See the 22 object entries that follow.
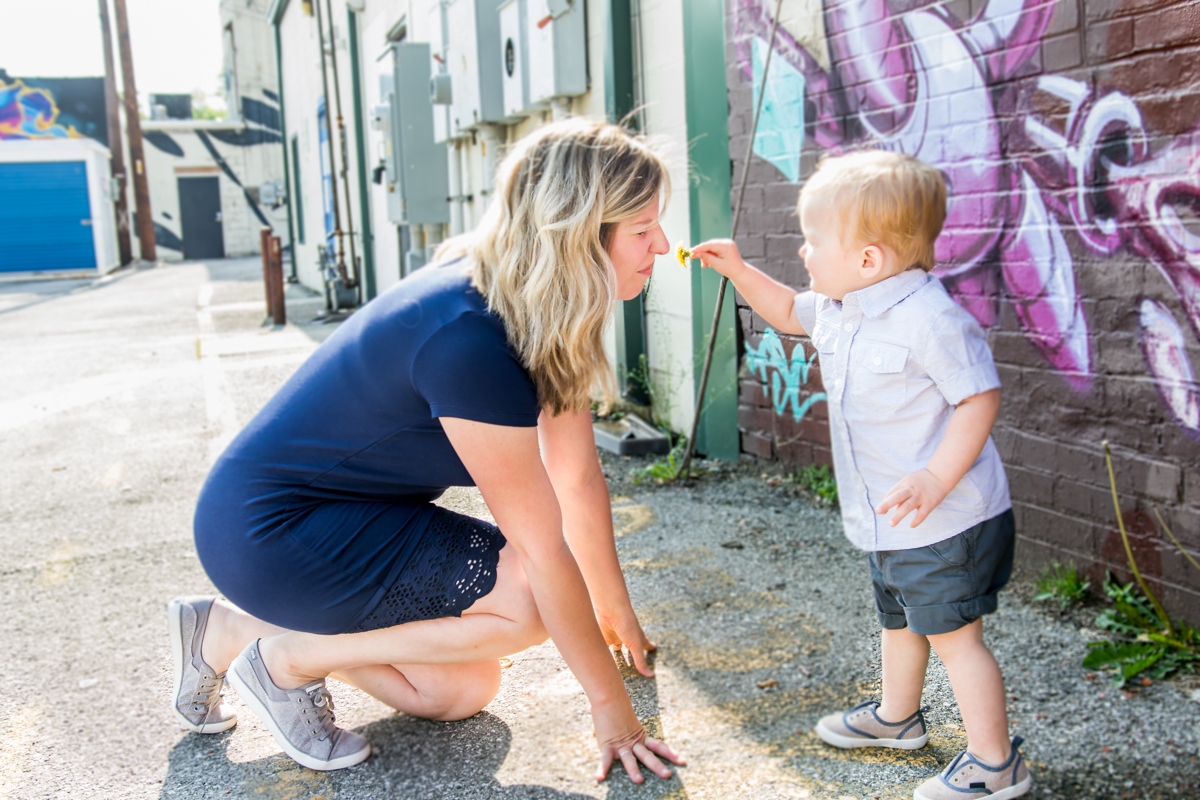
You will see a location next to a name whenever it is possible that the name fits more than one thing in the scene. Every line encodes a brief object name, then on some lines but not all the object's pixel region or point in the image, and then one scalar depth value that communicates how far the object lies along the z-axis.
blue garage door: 25.45
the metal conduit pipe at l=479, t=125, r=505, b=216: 6.55
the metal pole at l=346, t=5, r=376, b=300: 11.84
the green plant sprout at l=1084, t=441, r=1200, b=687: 2.35
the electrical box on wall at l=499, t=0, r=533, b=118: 5.55
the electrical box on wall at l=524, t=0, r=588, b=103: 5.11
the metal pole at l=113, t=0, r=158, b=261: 27.06
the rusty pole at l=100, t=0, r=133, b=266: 26.94
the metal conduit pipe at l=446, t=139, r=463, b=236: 7.86
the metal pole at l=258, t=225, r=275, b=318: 10.98
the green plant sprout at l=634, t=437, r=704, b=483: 4.17
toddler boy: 1.77
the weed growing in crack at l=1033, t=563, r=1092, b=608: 2.71
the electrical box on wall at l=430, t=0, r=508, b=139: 6.05
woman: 1.85
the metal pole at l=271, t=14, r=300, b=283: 18.53
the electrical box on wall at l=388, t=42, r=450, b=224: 8.23
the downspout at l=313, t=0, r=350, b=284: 12.01
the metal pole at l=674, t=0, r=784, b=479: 3.48
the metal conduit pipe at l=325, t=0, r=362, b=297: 11.90
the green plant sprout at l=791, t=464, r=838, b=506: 3.70
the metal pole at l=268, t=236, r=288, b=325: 10.92
